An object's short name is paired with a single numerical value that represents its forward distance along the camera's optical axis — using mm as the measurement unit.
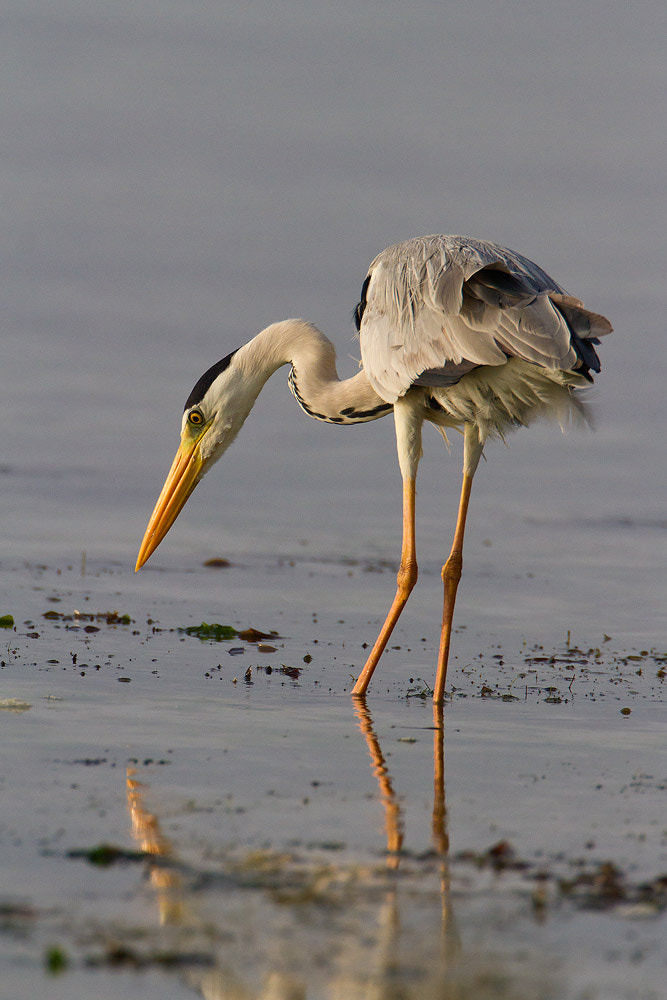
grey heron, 12578
